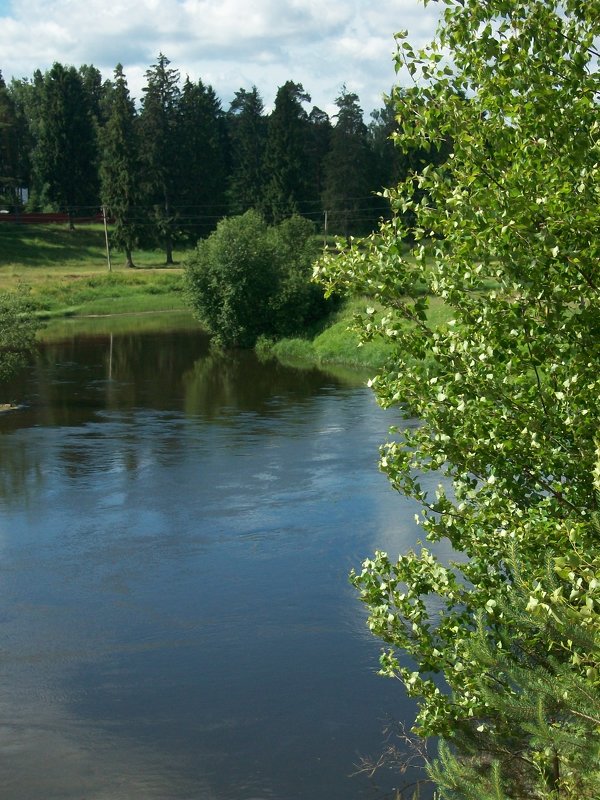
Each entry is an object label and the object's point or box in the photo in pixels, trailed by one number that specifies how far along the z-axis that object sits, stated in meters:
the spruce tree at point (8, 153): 96.19
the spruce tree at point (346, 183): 82.19
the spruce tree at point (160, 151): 83.06
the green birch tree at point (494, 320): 7.69
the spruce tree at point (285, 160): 82.88
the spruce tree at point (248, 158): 88.19
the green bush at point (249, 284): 50.75
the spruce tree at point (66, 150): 91.81
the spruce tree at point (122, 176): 80.44
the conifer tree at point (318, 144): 93.25
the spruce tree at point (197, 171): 85.94
